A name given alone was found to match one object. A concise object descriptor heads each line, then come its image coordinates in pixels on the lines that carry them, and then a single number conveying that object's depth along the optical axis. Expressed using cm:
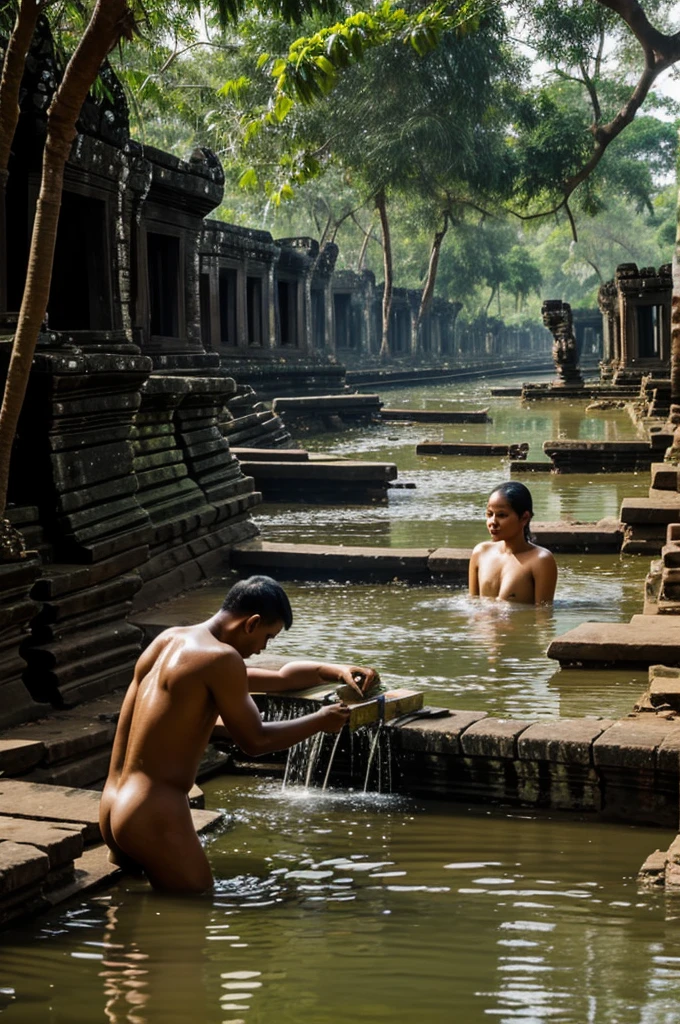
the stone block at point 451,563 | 936
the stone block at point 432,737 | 520
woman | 794
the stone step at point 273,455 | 1520
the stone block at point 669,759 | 477
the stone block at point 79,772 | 498
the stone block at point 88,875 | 390
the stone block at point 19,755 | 478
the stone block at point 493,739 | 508
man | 400
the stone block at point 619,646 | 637
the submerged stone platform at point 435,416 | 2597
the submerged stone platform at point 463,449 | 1914
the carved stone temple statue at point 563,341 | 3250
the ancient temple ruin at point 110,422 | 596
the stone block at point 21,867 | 368
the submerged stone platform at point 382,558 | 945
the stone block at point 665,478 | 1072
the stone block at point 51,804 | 430
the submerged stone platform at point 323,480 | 1421
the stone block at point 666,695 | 536
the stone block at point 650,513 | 967
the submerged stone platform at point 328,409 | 2417
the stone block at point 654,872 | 400
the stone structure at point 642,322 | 2878
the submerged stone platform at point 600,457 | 1638
